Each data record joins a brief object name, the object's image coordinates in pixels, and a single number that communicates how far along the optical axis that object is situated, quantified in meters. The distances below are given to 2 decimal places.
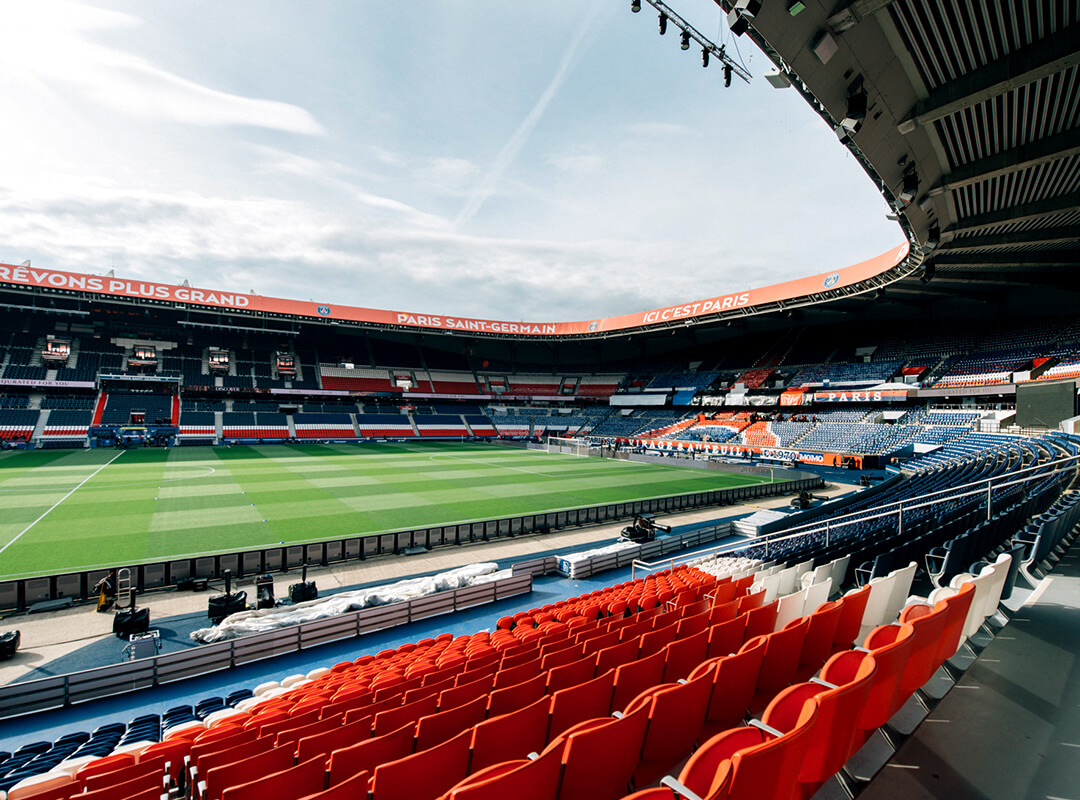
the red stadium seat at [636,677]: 3.58
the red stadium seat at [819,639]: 3.91
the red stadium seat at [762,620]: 4.93
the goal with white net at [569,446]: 47.44
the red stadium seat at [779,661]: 3.59
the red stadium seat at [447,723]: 3.37
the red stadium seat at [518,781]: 1.97
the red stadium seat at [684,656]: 4.06
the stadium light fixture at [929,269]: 22.61
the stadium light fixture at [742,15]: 8.02
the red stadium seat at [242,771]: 3.15
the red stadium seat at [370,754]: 2.98
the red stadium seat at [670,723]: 2.80
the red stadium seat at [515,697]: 3.75
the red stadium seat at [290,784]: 2.70
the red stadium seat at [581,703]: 3.20
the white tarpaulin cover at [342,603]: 10.58
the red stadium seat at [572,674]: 4.02
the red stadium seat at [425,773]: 2.46
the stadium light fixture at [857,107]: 9.82
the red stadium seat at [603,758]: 2.32
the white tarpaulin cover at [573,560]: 14.87
